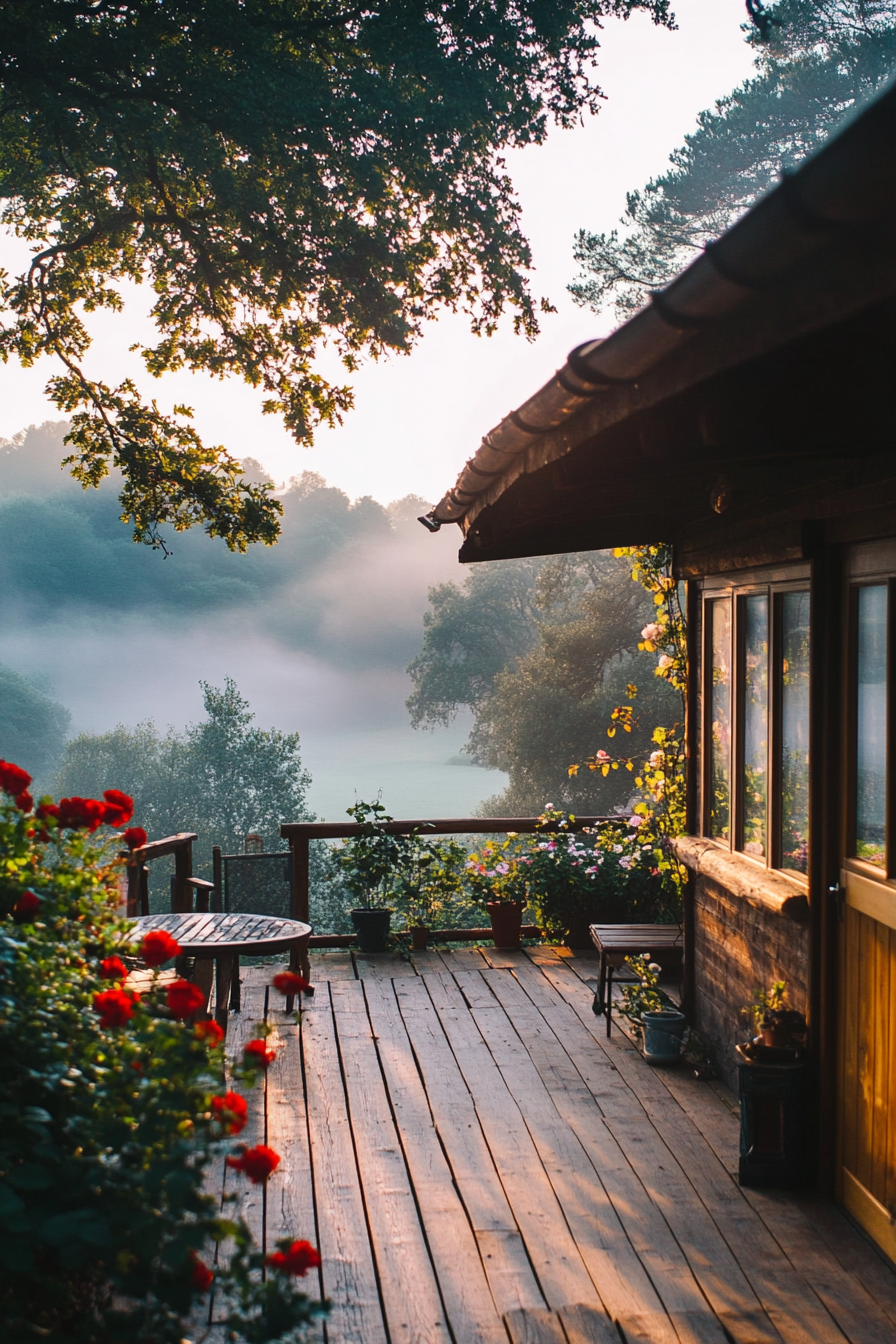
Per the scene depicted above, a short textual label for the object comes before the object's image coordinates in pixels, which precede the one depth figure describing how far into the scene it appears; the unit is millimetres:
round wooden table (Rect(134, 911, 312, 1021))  4734
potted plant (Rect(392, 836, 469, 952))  7117
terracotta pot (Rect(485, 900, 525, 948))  6844
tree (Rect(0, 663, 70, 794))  33062
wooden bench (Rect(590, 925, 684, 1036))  5074
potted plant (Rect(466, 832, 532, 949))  6855
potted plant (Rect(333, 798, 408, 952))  6816
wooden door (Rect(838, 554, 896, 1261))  2934
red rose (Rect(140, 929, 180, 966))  2123
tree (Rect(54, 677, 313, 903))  25109
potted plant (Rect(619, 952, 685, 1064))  4672
